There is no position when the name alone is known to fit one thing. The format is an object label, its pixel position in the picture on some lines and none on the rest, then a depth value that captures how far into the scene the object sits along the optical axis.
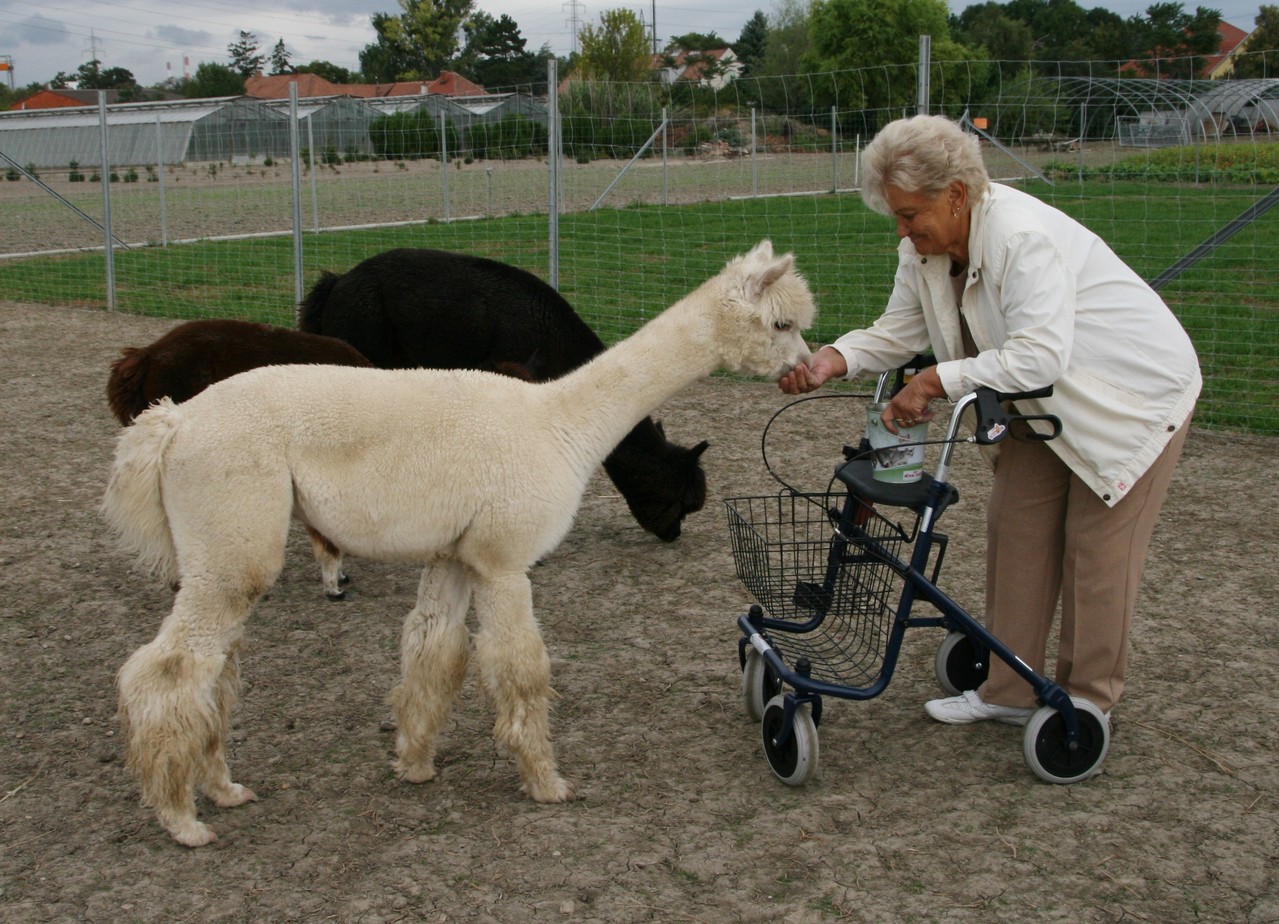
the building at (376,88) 66.69
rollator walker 3.44
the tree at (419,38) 84.25
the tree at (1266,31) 47.78
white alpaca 3.19
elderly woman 3.25
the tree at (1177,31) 64.50
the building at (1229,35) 76.22
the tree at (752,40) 94.54
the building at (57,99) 77.94
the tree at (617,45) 70.94
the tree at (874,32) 38.28
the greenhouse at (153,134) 18.67
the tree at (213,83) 83.75
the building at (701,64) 77.89
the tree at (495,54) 86.19
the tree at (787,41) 72.50
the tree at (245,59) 114.31
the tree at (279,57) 112.88
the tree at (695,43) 110.88
